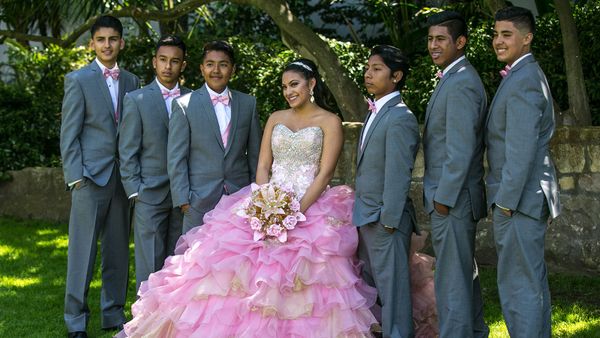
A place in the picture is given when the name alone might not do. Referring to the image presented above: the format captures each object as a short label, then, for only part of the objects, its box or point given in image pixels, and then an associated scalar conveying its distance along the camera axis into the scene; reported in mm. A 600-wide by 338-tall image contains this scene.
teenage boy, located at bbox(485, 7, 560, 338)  5090
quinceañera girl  5465
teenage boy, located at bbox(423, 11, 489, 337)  5359
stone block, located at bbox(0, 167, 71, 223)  11227
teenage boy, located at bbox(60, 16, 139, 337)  6539
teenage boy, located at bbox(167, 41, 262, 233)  6320
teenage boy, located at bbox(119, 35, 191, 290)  6508
